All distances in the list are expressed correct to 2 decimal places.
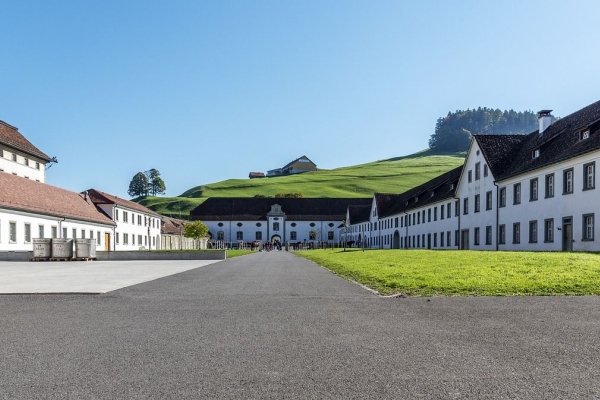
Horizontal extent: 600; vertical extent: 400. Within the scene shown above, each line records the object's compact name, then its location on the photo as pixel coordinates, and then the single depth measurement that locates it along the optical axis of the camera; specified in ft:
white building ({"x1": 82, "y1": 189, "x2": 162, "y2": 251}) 187.62
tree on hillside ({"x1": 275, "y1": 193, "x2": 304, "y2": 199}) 462.07
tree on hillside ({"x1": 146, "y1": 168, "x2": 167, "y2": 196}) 568.82
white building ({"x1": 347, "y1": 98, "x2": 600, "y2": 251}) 96.43
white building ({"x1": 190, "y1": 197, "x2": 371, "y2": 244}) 366.84
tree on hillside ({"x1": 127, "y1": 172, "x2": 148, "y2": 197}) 560.20
